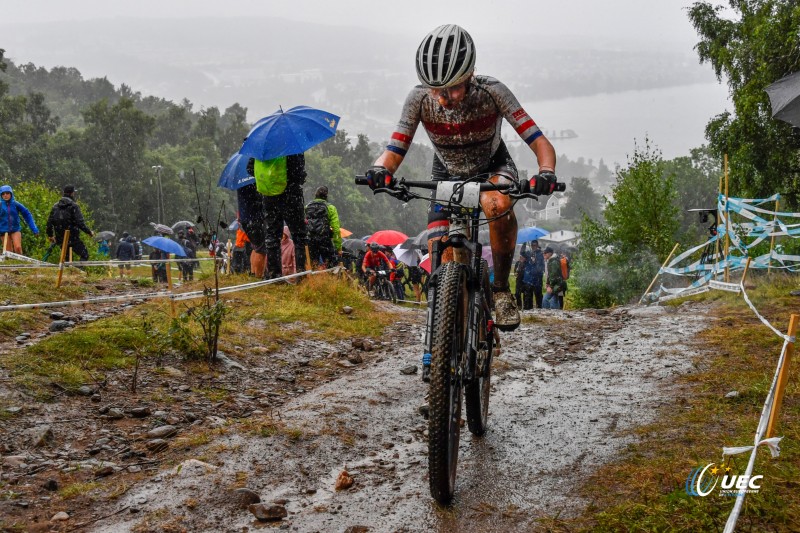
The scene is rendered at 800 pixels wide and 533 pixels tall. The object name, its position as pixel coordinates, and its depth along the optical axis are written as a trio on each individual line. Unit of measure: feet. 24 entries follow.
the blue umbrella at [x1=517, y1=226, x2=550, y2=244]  65.93
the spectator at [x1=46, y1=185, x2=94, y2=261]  44.52
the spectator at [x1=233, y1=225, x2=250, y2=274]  44.14
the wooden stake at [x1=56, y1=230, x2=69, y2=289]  28.96
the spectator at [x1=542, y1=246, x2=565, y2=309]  51.70
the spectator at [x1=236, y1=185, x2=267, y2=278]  37.29
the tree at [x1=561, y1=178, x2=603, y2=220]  494.59
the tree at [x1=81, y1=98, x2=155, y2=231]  232.55
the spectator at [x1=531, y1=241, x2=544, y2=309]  51.75
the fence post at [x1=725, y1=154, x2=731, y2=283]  41.52
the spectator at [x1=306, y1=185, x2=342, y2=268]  40.16
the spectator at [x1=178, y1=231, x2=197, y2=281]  61.98
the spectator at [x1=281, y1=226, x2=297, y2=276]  40.14
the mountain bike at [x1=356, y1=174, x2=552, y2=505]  11.94
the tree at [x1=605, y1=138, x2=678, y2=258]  104.78
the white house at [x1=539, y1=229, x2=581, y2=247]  445.37
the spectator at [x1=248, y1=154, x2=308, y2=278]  32.91
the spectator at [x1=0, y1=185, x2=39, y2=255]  43.91
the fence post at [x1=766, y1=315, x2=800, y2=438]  11.38
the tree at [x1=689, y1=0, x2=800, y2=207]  71.56
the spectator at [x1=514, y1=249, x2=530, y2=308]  51.80
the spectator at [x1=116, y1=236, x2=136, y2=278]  60.85
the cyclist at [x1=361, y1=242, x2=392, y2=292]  53.47
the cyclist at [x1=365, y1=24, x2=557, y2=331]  14.85
